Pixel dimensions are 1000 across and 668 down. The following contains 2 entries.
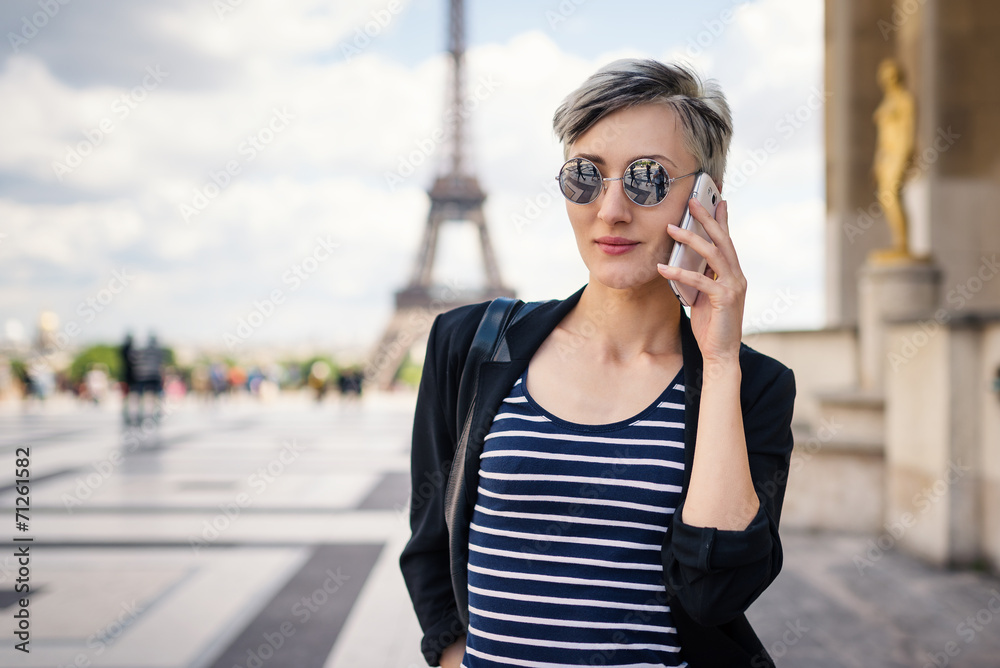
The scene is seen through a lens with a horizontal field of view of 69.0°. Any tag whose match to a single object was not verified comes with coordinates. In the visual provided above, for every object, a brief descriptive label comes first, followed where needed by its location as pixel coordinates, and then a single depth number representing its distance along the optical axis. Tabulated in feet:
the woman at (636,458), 3.69
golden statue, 19.74
